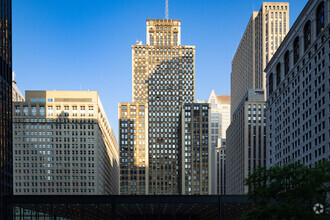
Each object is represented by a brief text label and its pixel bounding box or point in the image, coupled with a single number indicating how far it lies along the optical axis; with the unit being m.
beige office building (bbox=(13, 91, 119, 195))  189.12
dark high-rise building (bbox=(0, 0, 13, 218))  85.06
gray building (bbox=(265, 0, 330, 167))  105.81
